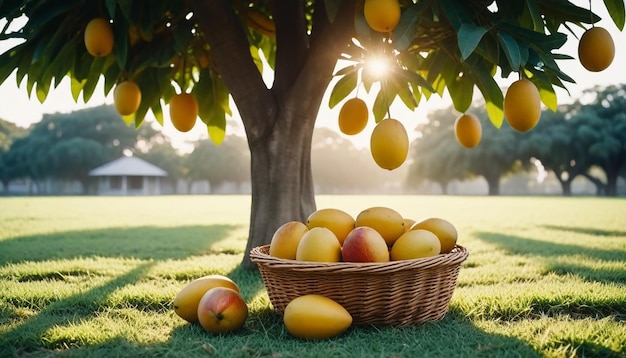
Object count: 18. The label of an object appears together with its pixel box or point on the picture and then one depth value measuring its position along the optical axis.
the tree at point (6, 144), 44.41
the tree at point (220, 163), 45.81
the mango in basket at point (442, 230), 2.34
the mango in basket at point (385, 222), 2.32
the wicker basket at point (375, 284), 1.97
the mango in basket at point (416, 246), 2.13
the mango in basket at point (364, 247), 2.04
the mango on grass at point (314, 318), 1.92
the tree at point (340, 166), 47.28
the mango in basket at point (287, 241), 2.25
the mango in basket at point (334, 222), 2.34
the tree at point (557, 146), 31.17
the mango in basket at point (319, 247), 2.07
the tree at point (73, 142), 42.88
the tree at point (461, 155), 33.12
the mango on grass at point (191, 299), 2.16
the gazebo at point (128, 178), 39.44
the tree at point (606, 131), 30.67
